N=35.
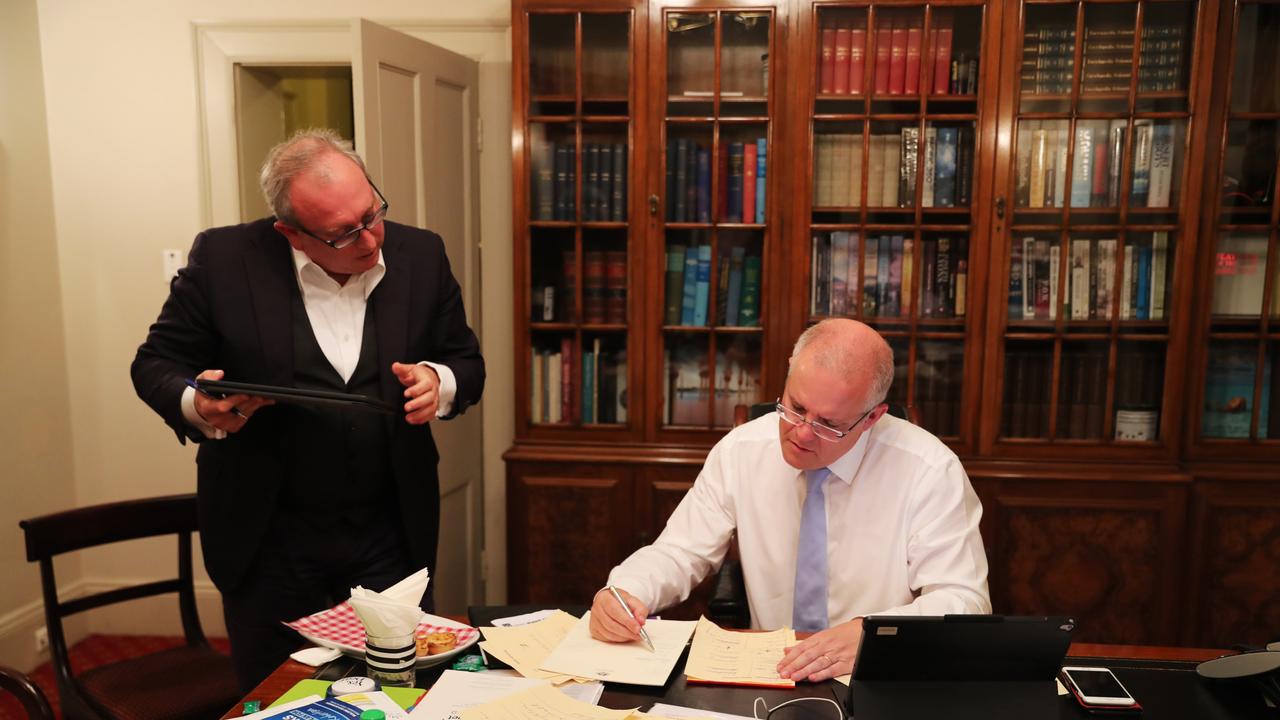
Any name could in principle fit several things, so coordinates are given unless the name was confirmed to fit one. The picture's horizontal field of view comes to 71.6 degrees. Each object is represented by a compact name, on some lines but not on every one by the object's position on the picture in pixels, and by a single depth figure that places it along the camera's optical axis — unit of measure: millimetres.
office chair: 1914
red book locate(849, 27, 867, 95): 2766
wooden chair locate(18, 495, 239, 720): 1942
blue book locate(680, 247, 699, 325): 2928
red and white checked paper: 1438
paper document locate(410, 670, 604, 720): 1251
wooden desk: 1293
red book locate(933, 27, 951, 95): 2750
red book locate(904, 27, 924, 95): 2760
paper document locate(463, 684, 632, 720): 1229
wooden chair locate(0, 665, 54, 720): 1397
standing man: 1745
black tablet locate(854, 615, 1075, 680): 1153
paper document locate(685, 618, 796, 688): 1336
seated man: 1593
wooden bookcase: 2723
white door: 2496
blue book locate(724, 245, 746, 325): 2912
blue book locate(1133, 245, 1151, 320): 2805
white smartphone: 1253
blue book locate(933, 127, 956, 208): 2791
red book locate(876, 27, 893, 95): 2768
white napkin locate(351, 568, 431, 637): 1283
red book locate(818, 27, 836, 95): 2777
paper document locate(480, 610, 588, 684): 1376
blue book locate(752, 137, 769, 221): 2844
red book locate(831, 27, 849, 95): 2768
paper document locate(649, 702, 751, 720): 1235
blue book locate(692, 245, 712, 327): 2916
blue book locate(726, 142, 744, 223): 2861
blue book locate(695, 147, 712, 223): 2869
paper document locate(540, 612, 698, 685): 1341
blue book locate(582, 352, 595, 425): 3000
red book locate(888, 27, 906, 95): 2769
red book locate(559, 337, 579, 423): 3004
